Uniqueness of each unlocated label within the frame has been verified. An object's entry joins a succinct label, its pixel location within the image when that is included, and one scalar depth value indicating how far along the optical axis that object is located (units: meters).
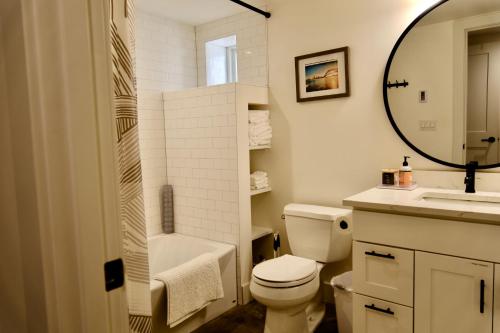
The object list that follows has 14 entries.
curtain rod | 2.63
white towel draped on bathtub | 2.21
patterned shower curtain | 1.01
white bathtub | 2.21
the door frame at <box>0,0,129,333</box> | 0.75
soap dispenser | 2.20
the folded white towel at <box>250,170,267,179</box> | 2.87
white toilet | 2.07
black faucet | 1.99
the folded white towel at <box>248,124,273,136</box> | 2.78
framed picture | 2.54
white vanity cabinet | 1.57
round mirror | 2.03
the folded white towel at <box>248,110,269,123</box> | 2.78
